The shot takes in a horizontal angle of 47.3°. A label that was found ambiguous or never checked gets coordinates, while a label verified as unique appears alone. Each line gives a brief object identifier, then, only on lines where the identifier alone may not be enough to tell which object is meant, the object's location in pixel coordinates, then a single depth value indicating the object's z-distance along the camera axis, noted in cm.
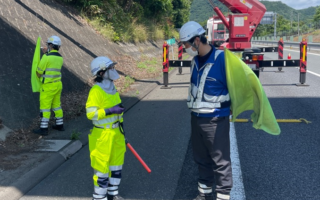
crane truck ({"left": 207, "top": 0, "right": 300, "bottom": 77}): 1343
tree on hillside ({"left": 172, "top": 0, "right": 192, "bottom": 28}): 4288
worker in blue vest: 385
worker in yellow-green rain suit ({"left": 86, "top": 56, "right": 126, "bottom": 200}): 403
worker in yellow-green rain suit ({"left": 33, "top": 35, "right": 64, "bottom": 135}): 687
